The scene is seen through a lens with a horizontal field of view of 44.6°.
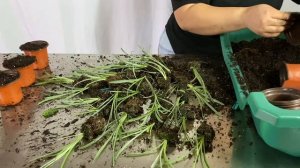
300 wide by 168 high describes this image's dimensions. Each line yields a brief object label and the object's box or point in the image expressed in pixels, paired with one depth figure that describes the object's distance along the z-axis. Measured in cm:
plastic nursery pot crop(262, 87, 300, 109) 70
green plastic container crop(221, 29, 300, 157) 60
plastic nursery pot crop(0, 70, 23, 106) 90
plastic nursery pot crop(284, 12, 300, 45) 88
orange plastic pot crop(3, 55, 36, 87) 98
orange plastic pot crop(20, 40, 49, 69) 108
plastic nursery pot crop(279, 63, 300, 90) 80
